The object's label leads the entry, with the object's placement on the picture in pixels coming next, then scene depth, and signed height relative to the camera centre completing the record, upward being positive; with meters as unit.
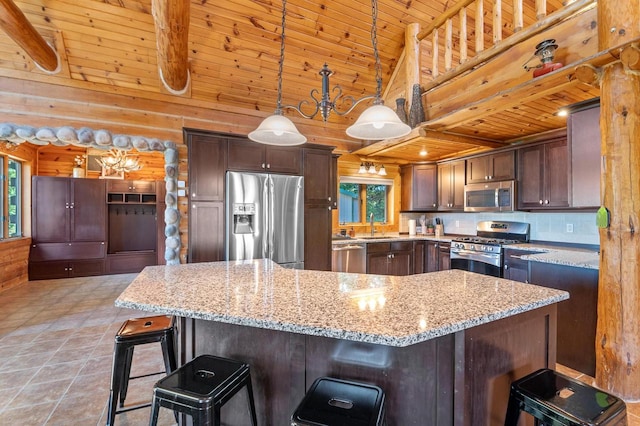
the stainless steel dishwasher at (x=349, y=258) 4.59 -0.68
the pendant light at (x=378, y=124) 1.91 +0.57
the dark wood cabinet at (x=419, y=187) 5.32 +0.44
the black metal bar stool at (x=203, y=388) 1.17 -0.70
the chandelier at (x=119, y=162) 5.98 +1.00
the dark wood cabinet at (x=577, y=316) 2.46 -0.86
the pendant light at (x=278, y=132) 2.09 +0.57
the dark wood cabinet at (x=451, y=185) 4.89 +0.44
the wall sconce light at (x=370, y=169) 5.31 +0.75
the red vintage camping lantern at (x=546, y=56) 2.35 +1.20
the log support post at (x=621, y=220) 2.08 -0.05
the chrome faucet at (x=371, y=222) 5.37 -0.17
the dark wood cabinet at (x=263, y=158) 3.85 +0.71
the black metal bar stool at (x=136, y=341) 1.69 -0.74
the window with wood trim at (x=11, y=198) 5.32 +0.27
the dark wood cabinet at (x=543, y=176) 3.64 +0.45
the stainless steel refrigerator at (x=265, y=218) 3.78 -0.07
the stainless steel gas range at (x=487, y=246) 3.89 -0.45
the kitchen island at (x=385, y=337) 1.21 -0.56
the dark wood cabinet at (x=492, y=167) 4.19 +0.64
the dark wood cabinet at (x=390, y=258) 4.76 -0.72
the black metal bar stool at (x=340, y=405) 1.06 -0.71
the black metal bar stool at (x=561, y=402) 1.10 -0.72
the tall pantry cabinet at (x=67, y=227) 5.90 -0.30
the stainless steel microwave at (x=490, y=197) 4.16 +0.22
